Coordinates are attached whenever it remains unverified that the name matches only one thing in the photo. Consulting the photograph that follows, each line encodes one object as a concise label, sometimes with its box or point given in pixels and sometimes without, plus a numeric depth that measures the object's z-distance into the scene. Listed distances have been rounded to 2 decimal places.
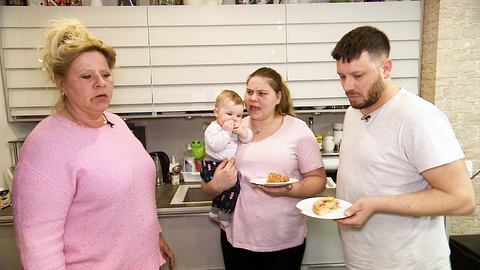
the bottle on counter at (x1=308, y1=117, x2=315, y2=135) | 2.77
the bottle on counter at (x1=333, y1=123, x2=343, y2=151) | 2.70
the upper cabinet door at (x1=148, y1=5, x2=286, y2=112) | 2.25
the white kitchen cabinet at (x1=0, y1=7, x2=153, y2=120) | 2.16
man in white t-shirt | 1.03
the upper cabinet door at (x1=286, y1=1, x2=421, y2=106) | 2.28
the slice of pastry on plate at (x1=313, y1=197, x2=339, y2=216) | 1.17
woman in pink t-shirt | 1.47
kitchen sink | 2.26
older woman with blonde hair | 0.90
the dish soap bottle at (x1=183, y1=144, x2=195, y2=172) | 2.57
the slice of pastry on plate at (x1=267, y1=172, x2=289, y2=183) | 1.35
